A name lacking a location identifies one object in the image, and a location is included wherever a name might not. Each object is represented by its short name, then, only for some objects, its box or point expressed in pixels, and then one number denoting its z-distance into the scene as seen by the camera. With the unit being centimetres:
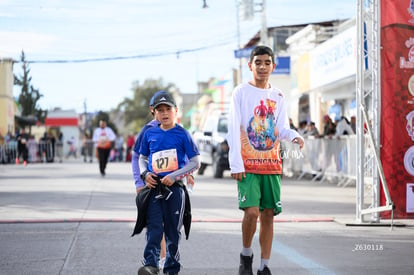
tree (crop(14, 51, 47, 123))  7975
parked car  2327
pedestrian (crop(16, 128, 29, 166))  3966
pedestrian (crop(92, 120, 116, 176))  2269
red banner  1085
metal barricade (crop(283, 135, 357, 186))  1922
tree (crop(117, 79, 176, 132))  10288
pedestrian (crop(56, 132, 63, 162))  4700
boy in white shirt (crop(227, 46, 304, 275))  643
